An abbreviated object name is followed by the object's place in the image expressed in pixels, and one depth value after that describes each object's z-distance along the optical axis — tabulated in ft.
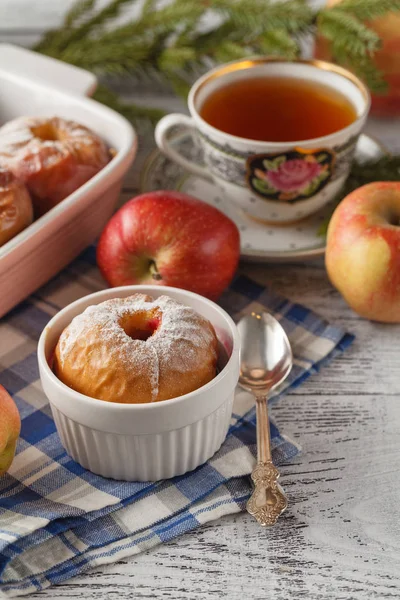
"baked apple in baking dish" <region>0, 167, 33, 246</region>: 2.27
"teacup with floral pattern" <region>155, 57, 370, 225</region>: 2.41
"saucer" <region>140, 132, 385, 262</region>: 2.45
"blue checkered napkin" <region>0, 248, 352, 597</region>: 1.99
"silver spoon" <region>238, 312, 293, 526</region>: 2.05
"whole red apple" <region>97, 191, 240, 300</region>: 2.33
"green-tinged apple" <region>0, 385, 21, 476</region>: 2.04
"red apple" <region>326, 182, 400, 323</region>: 2.29
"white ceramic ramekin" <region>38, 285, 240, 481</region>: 2.01
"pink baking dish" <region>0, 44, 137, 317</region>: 2.30
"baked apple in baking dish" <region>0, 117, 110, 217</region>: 2.37
